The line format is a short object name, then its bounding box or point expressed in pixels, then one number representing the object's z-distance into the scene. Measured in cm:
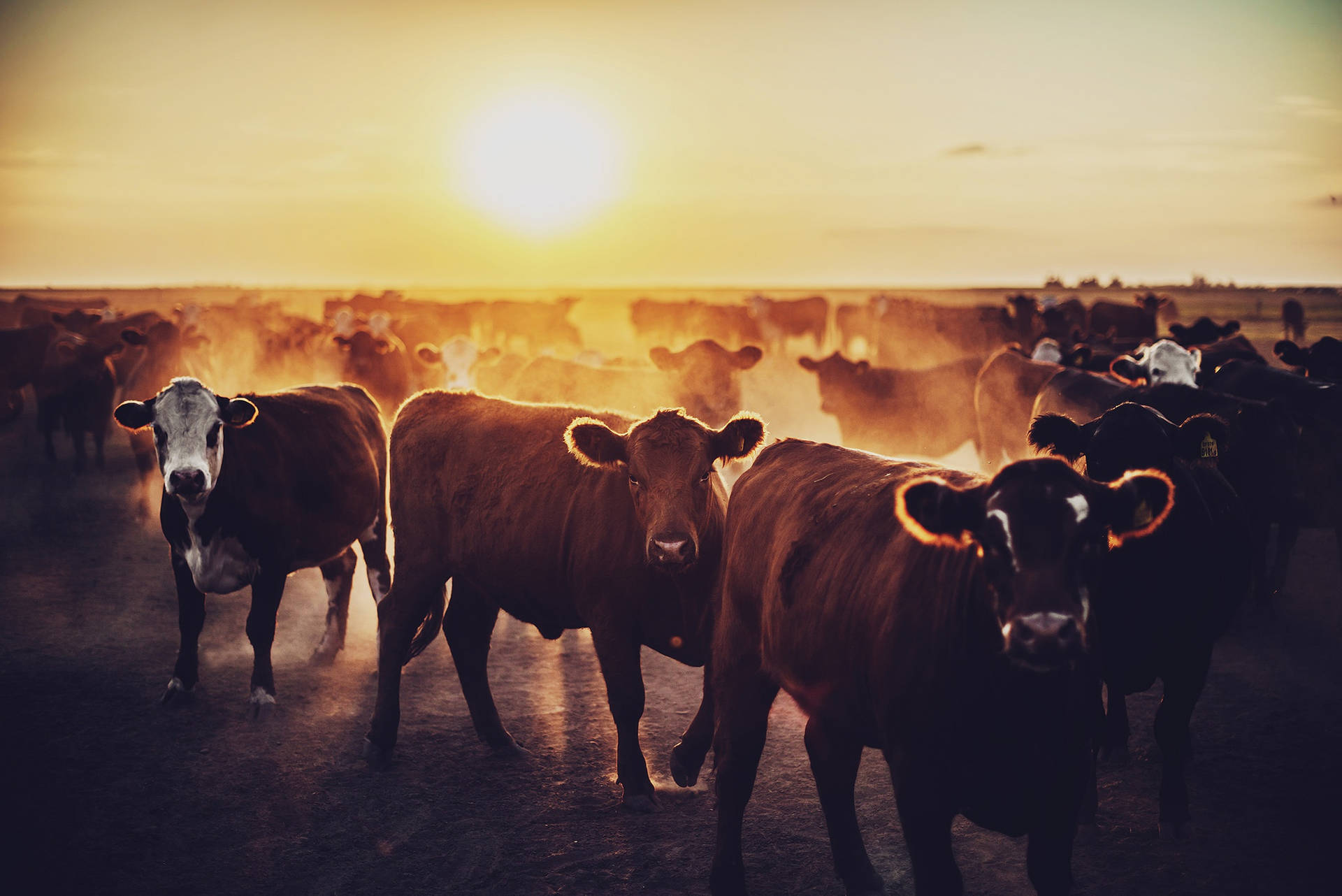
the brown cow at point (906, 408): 1541
